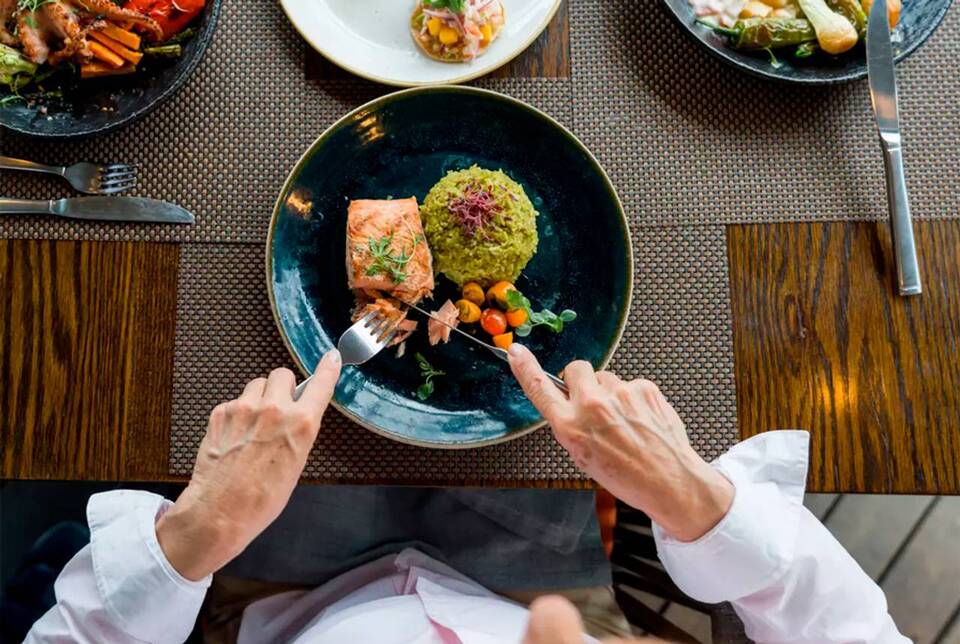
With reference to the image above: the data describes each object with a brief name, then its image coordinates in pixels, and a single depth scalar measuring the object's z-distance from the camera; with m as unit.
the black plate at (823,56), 1.07
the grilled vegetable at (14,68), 1.05
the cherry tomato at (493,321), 1.07
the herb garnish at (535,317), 1.07
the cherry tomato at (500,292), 1.07
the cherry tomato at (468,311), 1.07
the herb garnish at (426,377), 1.07
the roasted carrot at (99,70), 1.06
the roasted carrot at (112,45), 1.06
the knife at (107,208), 1.08
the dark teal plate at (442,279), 1.06
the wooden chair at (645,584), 1.12
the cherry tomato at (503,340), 1.07
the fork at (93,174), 1.08
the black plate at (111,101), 1.06
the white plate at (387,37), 1.09
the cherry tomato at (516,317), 1.07
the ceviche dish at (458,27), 1.07
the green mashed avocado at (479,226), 1.05
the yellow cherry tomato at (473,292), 1.07
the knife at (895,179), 1.08
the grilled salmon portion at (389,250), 1.04
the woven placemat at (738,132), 1.10
